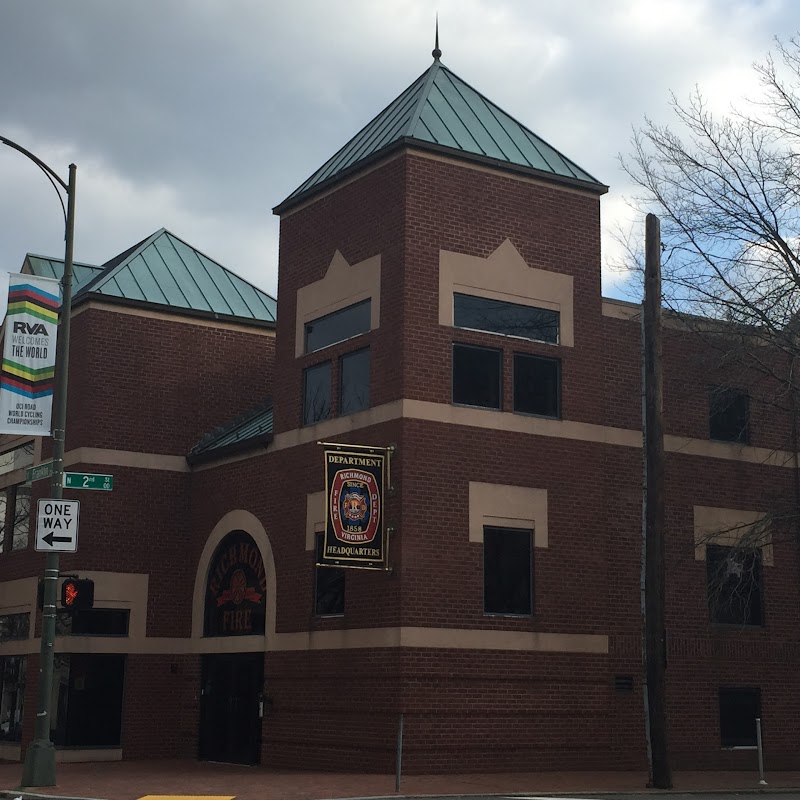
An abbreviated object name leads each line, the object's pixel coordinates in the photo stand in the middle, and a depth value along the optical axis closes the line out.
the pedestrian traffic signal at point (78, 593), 19.16
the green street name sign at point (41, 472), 19.60
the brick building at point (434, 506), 20.64
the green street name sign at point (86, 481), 19.52
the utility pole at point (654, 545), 18.36
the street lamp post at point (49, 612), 18.62
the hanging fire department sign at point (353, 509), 19.98
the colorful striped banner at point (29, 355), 19.73
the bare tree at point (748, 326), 21.50
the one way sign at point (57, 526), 19.08
